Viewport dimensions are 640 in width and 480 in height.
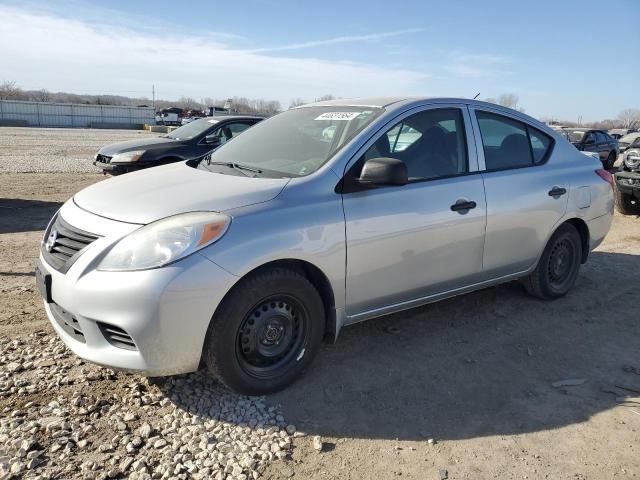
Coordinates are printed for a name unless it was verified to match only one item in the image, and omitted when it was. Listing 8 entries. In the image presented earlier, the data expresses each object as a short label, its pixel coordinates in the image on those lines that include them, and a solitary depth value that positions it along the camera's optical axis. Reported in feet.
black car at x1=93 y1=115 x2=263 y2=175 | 31.40
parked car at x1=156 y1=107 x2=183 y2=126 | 207.42
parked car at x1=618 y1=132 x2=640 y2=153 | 83.51
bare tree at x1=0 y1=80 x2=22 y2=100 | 338.97
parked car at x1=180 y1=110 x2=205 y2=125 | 217.36
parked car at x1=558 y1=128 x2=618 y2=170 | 61.62
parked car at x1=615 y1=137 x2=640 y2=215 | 30.96
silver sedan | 9.24
